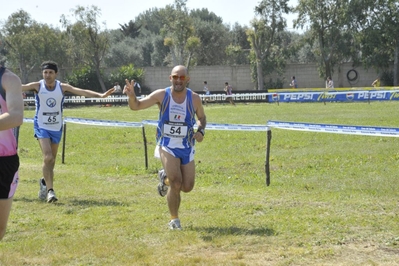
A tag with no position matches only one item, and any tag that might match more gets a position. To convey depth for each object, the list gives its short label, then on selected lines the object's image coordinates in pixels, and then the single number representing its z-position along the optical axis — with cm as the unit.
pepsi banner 4089
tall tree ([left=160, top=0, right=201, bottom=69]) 6494
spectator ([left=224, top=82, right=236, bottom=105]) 4459
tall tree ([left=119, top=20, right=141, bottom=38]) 12512
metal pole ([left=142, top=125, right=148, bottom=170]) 1498
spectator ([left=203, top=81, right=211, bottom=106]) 4601
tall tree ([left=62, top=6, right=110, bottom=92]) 6294
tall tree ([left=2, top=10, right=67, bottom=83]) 6125
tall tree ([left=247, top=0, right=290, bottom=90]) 6259
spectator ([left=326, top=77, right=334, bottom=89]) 4947
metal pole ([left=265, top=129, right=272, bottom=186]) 1205
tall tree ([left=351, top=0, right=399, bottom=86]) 5822
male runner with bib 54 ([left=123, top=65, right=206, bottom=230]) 868
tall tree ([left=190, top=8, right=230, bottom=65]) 8169
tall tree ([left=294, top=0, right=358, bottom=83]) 6072
